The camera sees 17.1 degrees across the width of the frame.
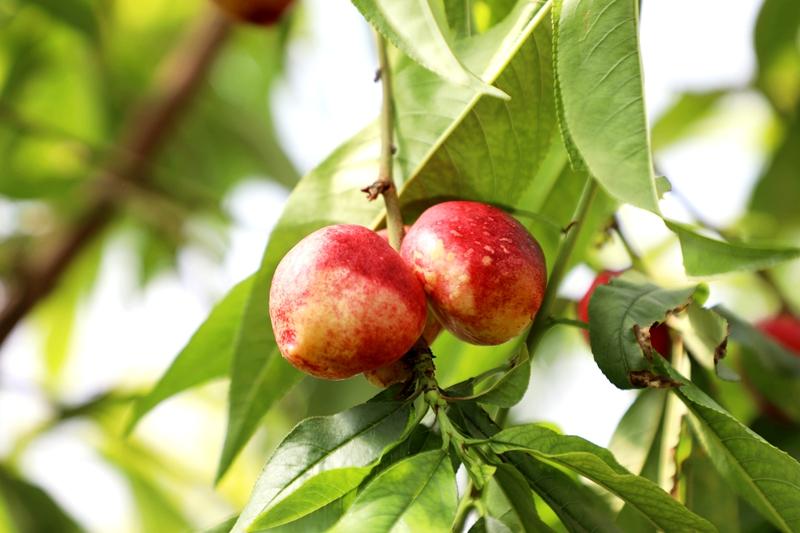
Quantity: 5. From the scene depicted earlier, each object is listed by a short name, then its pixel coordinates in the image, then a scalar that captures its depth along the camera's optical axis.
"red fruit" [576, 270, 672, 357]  0.98
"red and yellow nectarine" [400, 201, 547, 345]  0.85
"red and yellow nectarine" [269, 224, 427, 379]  0.83
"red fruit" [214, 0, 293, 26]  1.14
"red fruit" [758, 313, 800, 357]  1.17
